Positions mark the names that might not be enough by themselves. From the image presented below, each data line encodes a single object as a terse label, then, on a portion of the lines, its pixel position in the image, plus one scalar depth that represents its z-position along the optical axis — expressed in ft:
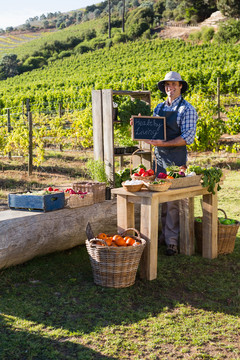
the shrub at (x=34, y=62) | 199.25
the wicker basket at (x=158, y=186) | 12.84
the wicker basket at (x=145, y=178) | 13.61
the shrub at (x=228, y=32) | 136.56
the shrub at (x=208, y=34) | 150.26
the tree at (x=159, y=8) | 233.35
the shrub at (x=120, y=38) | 194.18
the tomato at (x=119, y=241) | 12.59
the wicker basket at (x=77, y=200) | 14.94
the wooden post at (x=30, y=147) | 33.65
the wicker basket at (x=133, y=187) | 13.02
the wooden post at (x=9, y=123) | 40.58
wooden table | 12.92
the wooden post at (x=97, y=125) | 17.43
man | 15.30
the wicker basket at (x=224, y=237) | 15.67
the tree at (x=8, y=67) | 193.06
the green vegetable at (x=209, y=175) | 14.46
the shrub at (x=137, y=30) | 195.47
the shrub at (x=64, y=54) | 205.36
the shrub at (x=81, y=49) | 203.82
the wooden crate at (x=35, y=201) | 14.21
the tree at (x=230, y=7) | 163.17
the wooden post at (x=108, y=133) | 16.98
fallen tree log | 13.05
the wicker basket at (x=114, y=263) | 12.13
